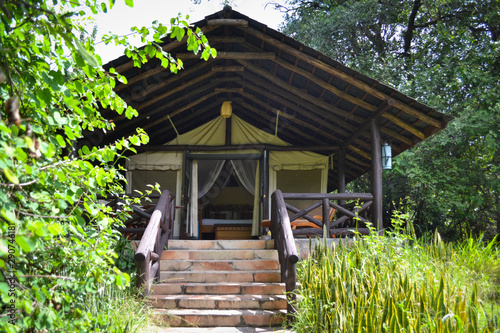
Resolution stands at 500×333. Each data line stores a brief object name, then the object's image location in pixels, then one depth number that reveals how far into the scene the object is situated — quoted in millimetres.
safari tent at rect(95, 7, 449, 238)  6391
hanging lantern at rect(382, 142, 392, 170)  7055
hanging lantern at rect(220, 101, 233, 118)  8328
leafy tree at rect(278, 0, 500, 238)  10320
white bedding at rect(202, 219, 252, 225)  10473
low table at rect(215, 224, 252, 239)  10227
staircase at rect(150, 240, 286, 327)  4320
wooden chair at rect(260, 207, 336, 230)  7020
